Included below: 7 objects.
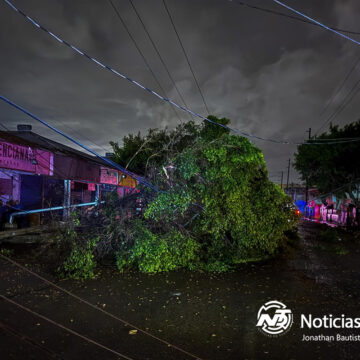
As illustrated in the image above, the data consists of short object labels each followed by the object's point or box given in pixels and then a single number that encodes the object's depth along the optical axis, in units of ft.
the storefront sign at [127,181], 78.21
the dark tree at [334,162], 72.64
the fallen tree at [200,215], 27.55
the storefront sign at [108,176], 66.88
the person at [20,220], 42.99
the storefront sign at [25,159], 35.14
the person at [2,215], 38.97
